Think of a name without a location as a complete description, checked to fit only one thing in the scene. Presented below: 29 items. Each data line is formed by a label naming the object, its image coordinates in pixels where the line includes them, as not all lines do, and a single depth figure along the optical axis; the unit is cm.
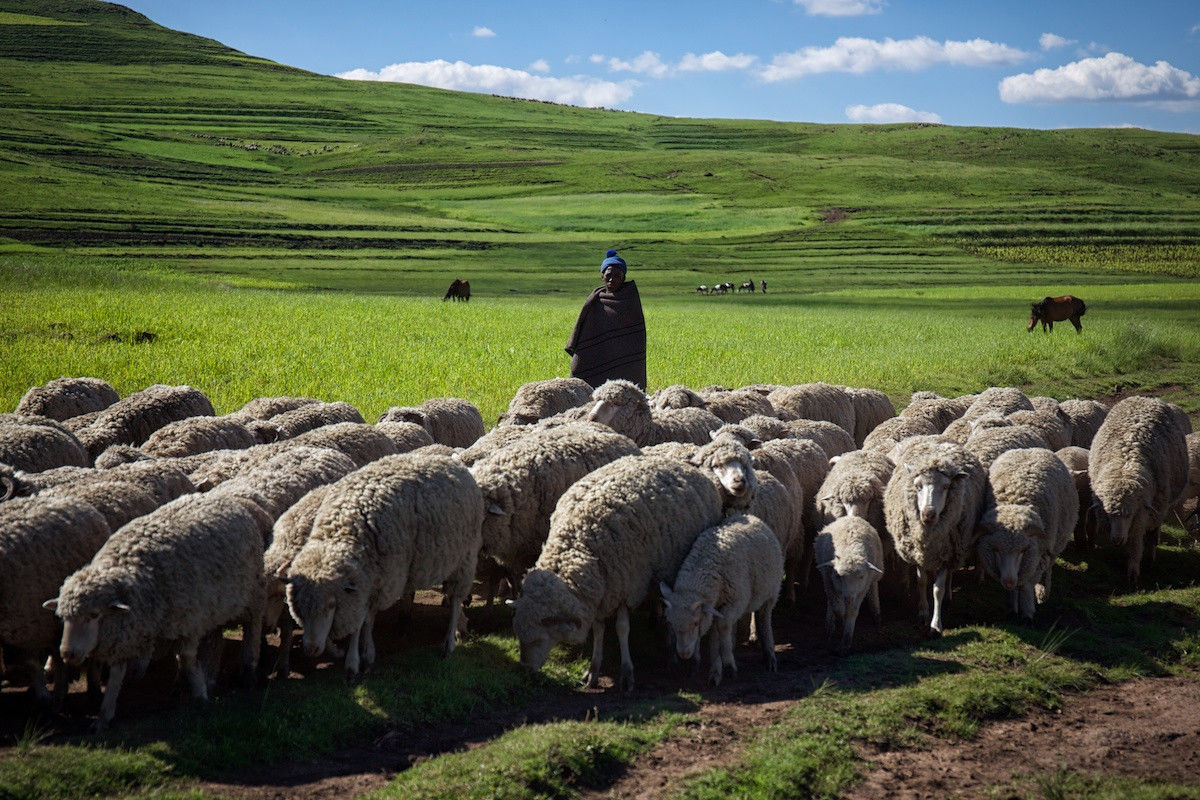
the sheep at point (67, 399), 1355
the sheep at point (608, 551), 749
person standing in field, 1473
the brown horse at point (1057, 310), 3556
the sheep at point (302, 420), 1194
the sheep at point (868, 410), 1609
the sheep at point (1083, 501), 1149
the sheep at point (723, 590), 743
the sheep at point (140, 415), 1182
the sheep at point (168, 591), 634
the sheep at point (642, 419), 1148
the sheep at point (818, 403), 1486
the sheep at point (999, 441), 1098
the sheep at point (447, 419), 1299
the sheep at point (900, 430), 1308
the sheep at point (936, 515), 898
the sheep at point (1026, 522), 894
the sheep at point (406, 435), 1149
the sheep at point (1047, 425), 1304
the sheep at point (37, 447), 1000
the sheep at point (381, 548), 709
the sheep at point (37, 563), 670
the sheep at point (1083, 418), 1428
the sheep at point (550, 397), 1357
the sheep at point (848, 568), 844
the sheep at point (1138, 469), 1051
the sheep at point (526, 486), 883
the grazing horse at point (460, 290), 4643
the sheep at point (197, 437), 1102
